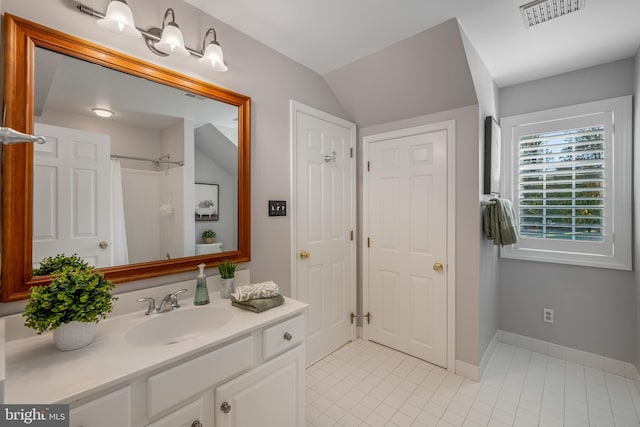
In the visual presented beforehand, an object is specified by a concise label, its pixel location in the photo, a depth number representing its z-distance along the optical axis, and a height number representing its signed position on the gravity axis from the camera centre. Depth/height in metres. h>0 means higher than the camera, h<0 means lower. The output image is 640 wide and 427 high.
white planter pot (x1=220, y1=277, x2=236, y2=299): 1.59 -0.42
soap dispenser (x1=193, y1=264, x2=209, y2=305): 1.48 -0.41
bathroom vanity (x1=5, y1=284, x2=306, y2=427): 0.84 -0.55
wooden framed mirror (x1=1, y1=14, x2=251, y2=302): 1.06 +0.33
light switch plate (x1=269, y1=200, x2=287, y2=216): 2.00 +0.04
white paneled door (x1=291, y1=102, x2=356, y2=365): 2.22 -0.10
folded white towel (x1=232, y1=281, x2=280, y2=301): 1.43 -0.41
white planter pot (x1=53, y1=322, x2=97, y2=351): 0.98 -0.43
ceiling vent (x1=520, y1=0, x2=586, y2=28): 1.58 +1.18
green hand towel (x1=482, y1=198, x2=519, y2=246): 2.11 -0.08
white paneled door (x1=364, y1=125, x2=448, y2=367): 2.31 -0.26
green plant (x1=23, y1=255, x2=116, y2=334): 0.94 -0.30
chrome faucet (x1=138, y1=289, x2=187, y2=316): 1.35 -0.44
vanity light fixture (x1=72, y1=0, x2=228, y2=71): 1.21 +0.87
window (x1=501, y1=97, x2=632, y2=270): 2.18 +0.26
